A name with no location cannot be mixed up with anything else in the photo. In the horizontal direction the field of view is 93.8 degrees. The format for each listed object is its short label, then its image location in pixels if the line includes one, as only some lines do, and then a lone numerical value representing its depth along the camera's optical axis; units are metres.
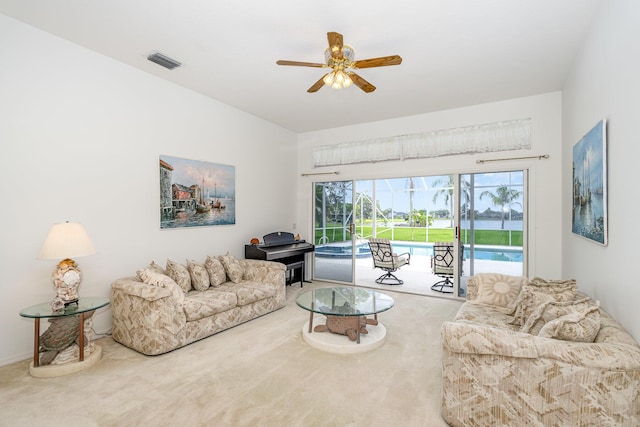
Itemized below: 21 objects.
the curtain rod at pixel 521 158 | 4.30
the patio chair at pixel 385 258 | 6.04
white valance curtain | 4.52
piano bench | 5.48
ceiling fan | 2.51
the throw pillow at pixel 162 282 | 3.00
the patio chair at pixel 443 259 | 5.30
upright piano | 4.90
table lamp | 2.62
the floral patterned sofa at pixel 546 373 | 1.55
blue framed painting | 2.28
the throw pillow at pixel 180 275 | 3.56
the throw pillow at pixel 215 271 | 3.92
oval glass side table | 2.50
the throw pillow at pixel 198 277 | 3.71
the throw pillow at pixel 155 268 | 3.44
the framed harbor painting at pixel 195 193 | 3.94
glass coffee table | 3.06
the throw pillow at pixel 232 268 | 4.15
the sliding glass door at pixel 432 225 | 4.78
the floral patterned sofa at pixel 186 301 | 2.87
